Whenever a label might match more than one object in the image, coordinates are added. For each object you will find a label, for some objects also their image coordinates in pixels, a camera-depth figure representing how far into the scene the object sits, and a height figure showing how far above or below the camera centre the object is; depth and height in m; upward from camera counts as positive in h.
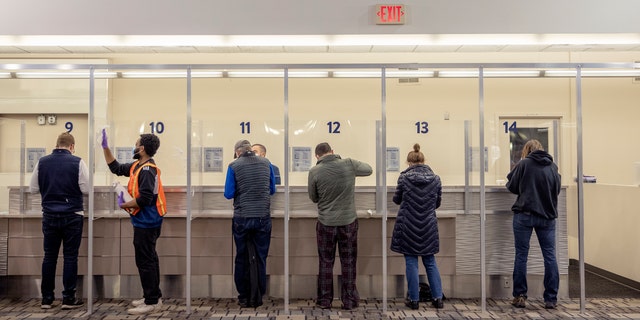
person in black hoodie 4.27 -0.37
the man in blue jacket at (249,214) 4.30 -0.40
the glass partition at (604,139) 5.91 +0.45
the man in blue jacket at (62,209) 4.29 -0.35
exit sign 4.91 +1.63
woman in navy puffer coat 4.22 -0.47
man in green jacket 4.24 -0.42
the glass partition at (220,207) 4.71 -0.37
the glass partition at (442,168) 4.72 +0.03
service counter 4.68 -0.80
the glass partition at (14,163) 4.73 +0.08
